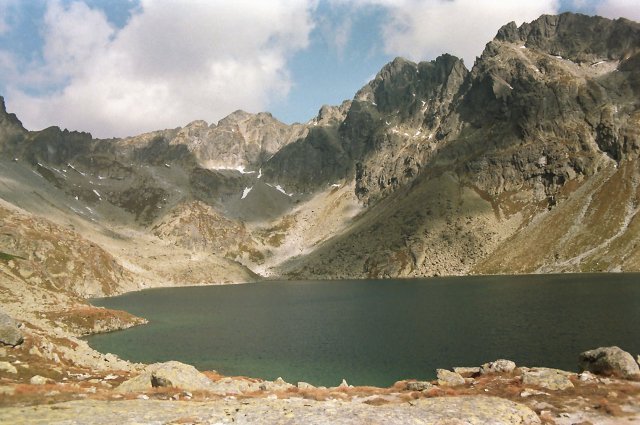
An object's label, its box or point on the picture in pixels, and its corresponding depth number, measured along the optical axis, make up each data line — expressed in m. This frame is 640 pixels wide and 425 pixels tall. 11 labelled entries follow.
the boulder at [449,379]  33.34
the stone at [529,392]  27.72
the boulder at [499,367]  36.41
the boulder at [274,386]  31.91
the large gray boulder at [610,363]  31.81
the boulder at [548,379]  29.27
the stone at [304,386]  32.31
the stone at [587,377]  30.69
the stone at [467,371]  37.82
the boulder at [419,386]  31.64
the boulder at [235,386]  29.69
